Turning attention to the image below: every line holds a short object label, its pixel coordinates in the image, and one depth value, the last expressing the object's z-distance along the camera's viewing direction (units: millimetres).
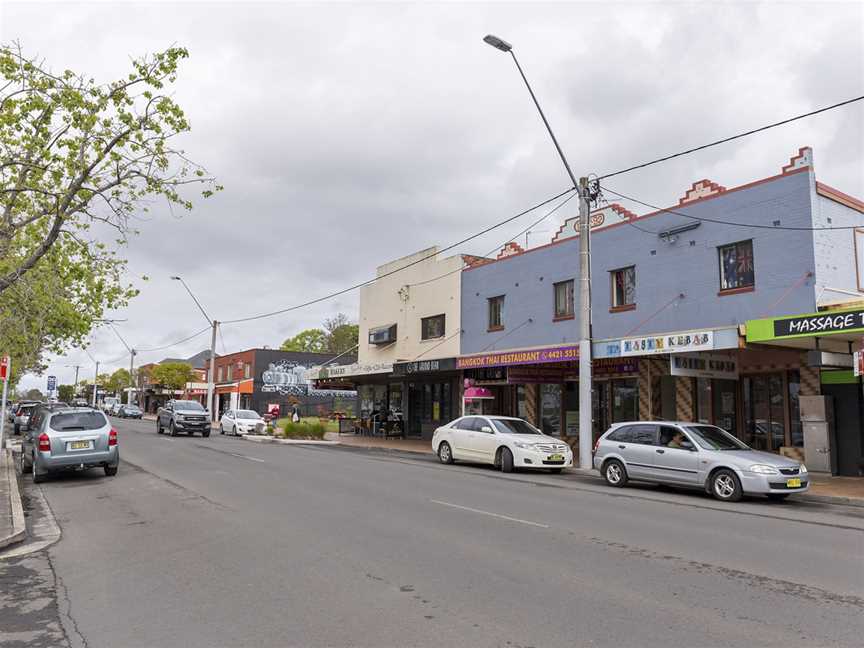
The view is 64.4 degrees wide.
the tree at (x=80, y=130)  10969
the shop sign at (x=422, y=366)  25219
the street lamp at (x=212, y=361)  40469
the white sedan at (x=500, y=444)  17047
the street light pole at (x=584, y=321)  17609
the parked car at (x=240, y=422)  35406
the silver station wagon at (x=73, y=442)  14453
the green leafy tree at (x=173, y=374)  65562
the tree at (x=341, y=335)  76125
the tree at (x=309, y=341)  81812
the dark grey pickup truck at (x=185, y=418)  31688
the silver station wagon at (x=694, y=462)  12391
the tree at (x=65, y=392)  135512
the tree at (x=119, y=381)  93375
